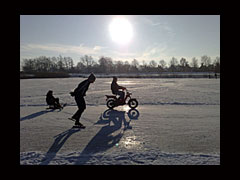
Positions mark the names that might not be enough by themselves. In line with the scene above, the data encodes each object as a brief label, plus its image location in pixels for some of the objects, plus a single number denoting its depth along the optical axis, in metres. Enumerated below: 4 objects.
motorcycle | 7.34
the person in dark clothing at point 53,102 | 7.65
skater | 4.77
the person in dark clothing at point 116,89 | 7.14
